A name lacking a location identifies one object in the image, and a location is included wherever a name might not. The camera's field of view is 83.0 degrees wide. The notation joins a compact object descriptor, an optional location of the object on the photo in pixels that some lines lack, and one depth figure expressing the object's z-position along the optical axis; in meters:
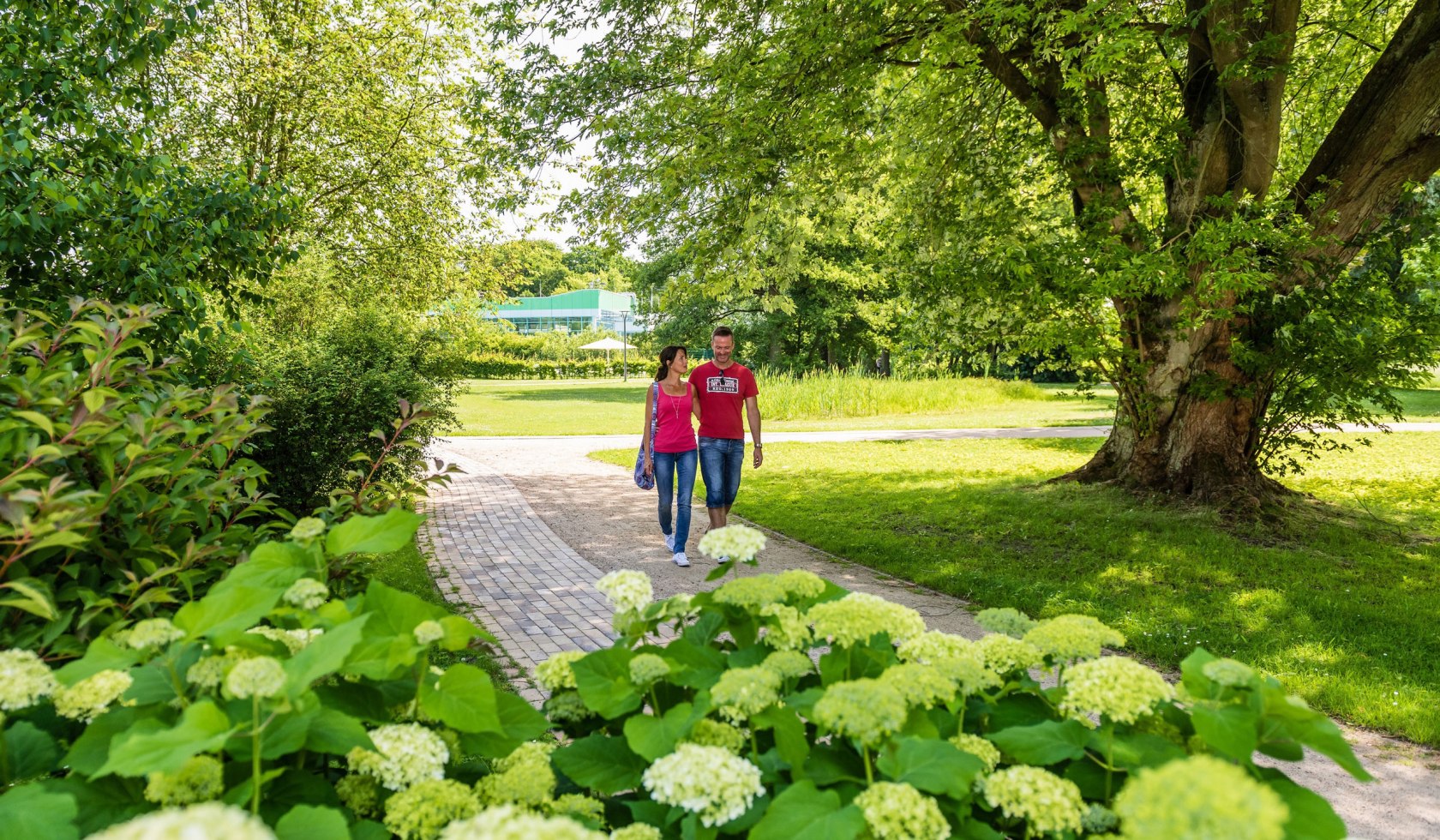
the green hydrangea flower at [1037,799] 1.11
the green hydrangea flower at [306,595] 1.30
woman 7.68
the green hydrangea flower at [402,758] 1.17
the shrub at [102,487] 1.54
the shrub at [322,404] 7.46
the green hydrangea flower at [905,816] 1.03
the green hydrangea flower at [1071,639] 1.41
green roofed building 86.44
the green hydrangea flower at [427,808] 1.09
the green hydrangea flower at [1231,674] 1.17
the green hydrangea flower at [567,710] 1.49
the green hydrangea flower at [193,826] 0.59
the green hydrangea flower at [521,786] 1.19
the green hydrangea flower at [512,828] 0.71
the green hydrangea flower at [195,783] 0.99
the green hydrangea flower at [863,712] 1.12
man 7.59
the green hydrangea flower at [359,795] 1.20
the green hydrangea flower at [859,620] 1.39
